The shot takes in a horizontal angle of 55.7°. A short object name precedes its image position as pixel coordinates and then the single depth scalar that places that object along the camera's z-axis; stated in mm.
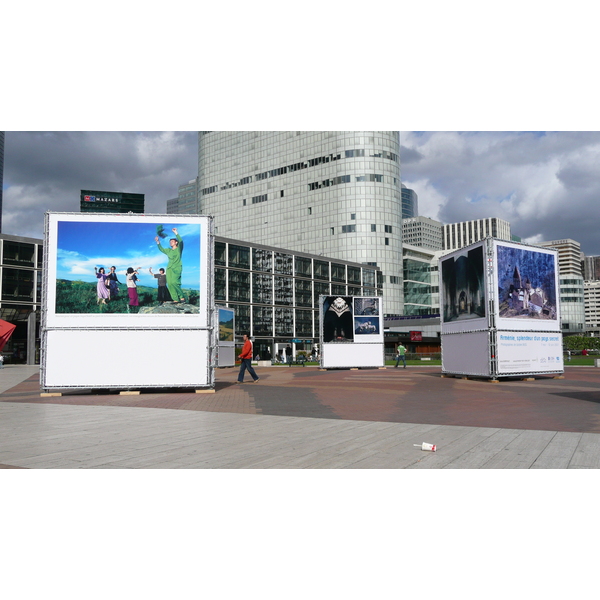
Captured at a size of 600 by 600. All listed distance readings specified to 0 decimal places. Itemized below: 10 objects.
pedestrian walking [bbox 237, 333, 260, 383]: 22250
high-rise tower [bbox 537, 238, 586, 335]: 147175
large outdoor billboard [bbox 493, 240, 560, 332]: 21981
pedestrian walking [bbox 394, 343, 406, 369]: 37422
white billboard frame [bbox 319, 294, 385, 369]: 36209
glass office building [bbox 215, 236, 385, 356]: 87100
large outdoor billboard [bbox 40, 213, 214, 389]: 17391
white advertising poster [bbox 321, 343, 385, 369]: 36188
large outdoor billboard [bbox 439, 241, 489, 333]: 22328
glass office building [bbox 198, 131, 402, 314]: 109812
